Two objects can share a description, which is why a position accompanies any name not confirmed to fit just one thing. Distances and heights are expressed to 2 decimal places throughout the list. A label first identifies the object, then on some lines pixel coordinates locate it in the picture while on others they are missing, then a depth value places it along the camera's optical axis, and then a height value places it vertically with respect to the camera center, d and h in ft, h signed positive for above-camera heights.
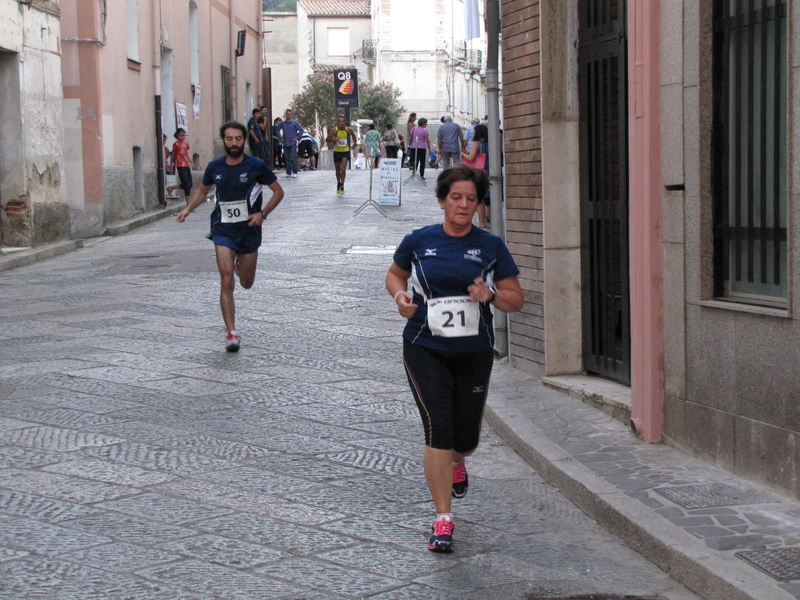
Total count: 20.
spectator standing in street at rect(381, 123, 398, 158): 105.60 +5.93
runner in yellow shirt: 80.48 +3.98
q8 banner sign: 100.36 +11.01
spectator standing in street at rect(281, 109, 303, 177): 99.81 +5.94
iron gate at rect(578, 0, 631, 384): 23.25 +0.26
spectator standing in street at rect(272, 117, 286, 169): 127.65 +6.08
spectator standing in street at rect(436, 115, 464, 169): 87.15 +4.88
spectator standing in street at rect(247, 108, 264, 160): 94.38 +6.16
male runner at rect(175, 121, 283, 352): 30.01 +0.12
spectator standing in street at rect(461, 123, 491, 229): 55.36 +2.67
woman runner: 15.37 -1.56
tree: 219.20 +20.43
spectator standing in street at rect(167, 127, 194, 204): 78.64 +3.41
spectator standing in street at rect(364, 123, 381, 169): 121.70 +7.04
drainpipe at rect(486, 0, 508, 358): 28.27 +2.39
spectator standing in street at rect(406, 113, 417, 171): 105.56 +7.27
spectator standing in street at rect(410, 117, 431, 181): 100.42 +5.56
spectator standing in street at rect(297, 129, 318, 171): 127.34 +6.70
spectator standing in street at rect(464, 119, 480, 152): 59.18 +3.70
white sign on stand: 72.08 +1.44
